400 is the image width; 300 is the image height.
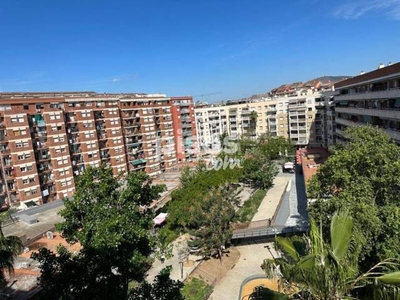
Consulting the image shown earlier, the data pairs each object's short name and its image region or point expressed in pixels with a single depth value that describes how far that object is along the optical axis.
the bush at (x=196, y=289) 20.86
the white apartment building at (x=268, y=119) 69.06
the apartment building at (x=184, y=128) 70.31
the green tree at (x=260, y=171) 42.22
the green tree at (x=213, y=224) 24.81
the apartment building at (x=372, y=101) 26.12
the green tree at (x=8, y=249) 13.54
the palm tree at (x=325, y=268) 5.66
